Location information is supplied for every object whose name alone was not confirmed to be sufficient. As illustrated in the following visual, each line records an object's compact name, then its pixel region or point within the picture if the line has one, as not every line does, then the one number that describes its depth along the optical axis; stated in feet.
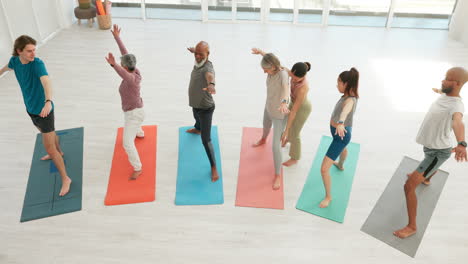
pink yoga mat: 12.89
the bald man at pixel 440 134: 9.98
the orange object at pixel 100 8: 26.13
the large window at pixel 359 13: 28.84
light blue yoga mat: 12.97
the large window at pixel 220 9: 29.40
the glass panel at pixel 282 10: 29.35
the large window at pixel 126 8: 30.19
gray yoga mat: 11.52
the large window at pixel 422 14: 28.45
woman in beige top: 11.64
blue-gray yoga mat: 12.38
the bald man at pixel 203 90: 11.73
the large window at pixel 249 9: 29.23
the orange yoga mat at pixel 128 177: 12.91
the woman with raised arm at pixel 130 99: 11.44
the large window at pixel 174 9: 30.27
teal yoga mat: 12.54
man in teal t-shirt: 10.80
